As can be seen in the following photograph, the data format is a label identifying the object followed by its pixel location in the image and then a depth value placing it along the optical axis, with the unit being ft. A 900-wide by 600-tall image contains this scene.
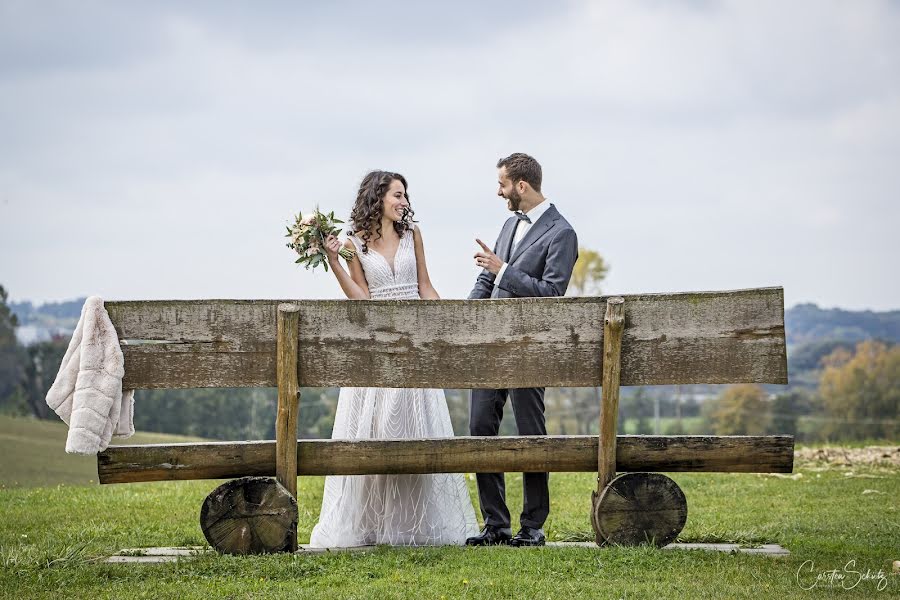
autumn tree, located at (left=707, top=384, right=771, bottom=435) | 150.20
